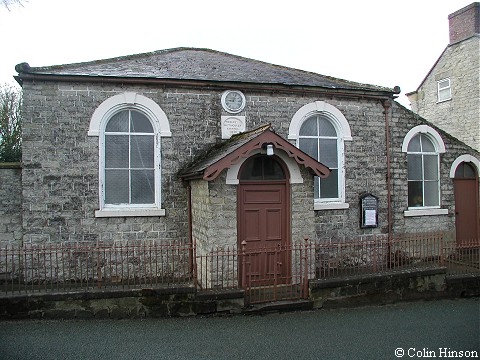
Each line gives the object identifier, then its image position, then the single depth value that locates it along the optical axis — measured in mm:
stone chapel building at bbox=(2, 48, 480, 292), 8930
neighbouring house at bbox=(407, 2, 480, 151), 15461
